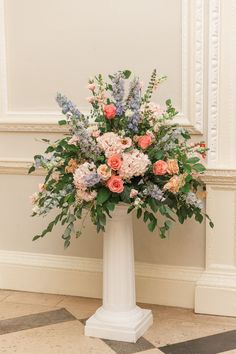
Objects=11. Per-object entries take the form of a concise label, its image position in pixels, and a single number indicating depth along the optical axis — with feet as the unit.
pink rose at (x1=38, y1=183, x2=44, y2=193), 10.30
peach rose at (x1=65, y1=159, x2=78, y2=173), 9.87
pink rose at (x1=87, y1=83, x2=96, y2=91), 9.91
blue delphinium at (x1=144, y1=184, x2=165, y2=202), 9.54
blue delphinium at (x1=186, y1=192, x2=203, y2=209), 10.00
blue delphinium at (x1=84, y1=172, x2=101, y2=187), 9.39
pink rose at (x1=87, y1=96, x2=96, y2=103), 10.13
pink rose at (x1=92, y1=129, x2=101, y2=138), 9.69
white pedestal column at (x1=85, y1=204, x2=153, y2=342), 10.27
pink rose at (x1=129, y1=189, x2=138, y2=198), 9.45
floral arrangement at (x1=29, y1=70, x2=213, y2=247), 9.48
